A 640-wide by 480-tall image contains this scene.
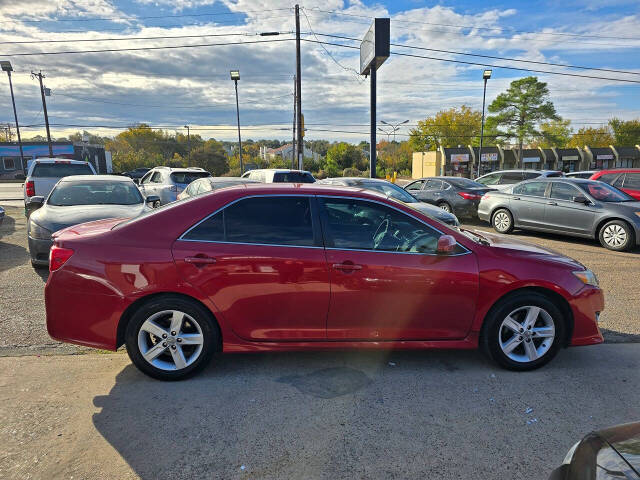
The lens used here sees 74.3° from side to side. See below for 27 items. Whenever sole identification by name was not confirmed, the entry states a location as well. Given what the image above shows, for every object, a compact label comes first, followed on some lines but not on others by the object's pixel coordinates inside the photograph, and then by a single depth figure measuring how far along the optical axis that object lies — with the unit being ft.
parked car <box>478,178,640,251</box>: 28.60
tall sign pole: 55.72
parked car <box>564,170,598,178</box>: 51.68
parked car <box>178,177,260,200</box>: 29.91
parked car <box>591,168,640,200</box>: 36.60
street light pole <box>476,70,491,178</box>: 96.58
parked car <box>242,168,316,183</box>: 39.52
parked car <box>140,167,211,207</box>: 42.50
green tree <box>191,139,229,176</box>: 227.61
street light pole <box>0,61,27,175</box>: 106.22
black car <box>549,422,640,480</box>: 4.89
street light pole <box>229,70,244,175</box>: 87.04
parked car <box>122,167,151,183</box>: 132.98
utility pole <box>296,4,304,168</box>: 74.38
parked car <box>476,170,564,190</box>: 49.85
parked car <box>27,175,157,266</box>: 20.31
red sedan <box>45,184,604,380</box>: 10.92
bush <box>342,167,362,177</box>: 171.67
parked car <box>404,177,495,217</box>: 41.19
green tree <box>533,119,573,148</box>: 203.82
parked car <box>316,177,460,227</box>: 27.90
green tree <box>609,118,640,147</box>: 237.86
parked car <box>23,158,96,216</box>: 34.83
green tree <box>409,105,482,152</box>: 255.09
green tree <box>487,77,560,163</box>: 199.00
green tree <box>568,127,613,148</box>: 250.16
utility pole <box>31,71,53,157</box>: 126.41
